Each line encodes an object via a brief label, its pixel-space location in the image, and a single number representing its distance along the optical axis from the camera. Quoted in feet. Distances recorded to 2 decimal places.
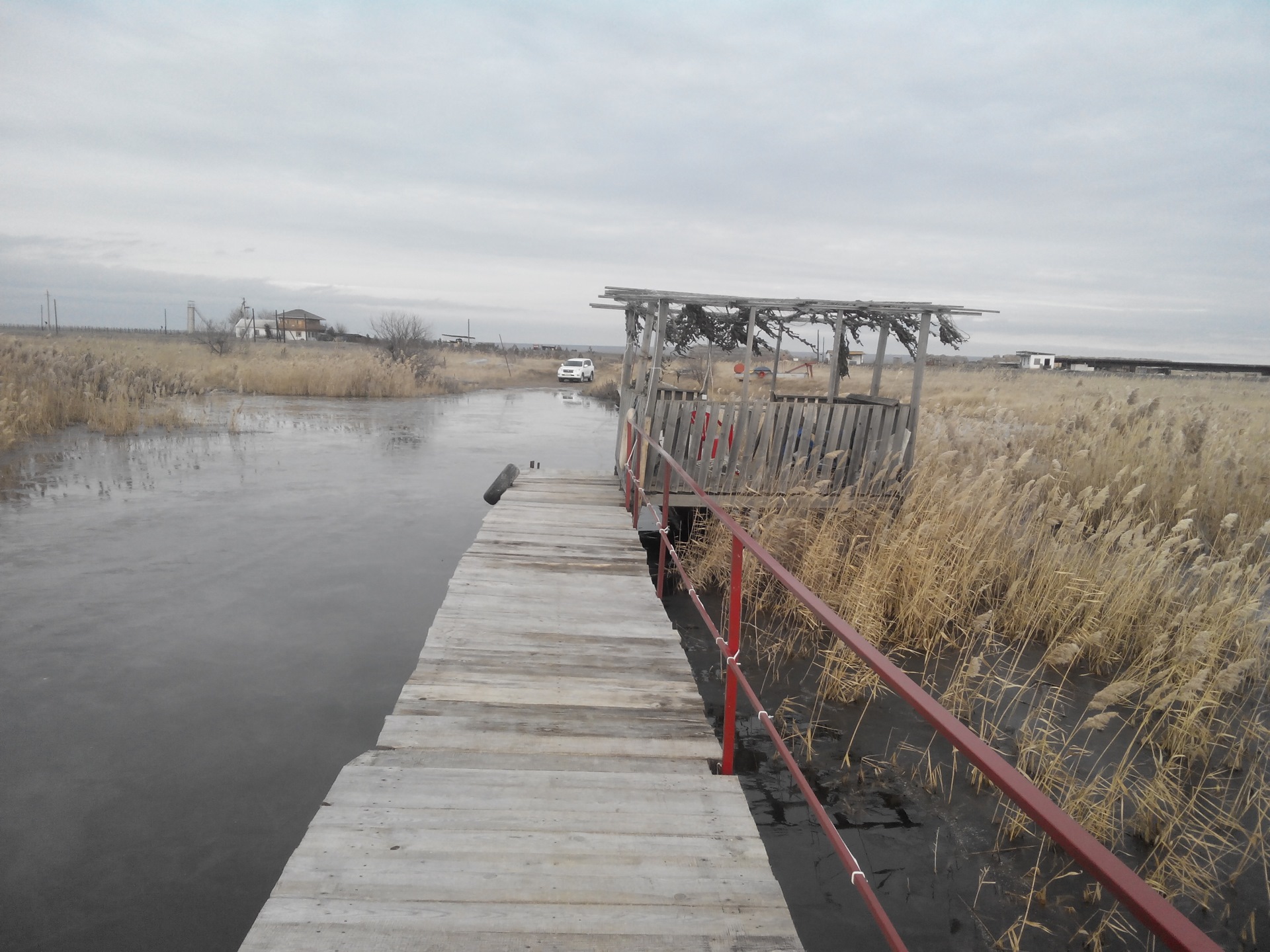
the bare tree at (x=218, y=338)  111.86
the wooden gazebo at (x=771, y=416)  29.68
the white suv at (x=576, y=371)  140.46
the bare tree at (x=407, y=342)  110.57
